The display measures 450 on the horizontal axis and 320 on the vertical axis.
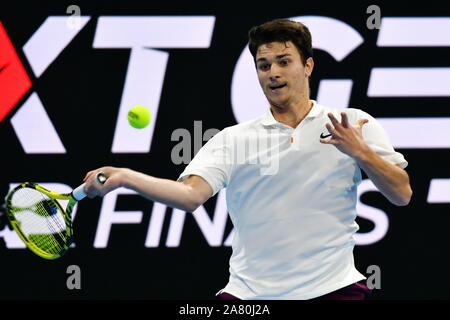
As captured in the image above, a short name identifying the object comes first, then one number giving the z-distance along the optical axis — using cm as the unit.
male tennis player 747
